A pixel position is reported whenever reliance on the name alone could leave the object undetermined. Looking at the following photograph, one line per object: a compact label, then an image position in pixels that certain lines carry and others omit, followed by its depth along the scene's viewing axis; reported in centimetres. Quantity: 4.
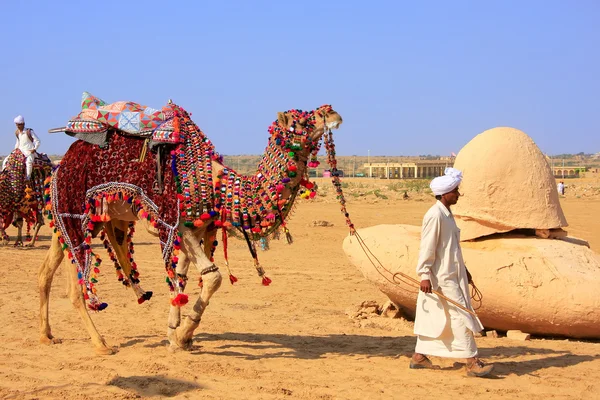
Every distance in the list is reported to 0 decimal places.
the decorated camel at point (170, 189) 746
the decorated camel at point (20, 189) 1642
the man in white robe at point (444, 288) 695
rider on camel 1622
